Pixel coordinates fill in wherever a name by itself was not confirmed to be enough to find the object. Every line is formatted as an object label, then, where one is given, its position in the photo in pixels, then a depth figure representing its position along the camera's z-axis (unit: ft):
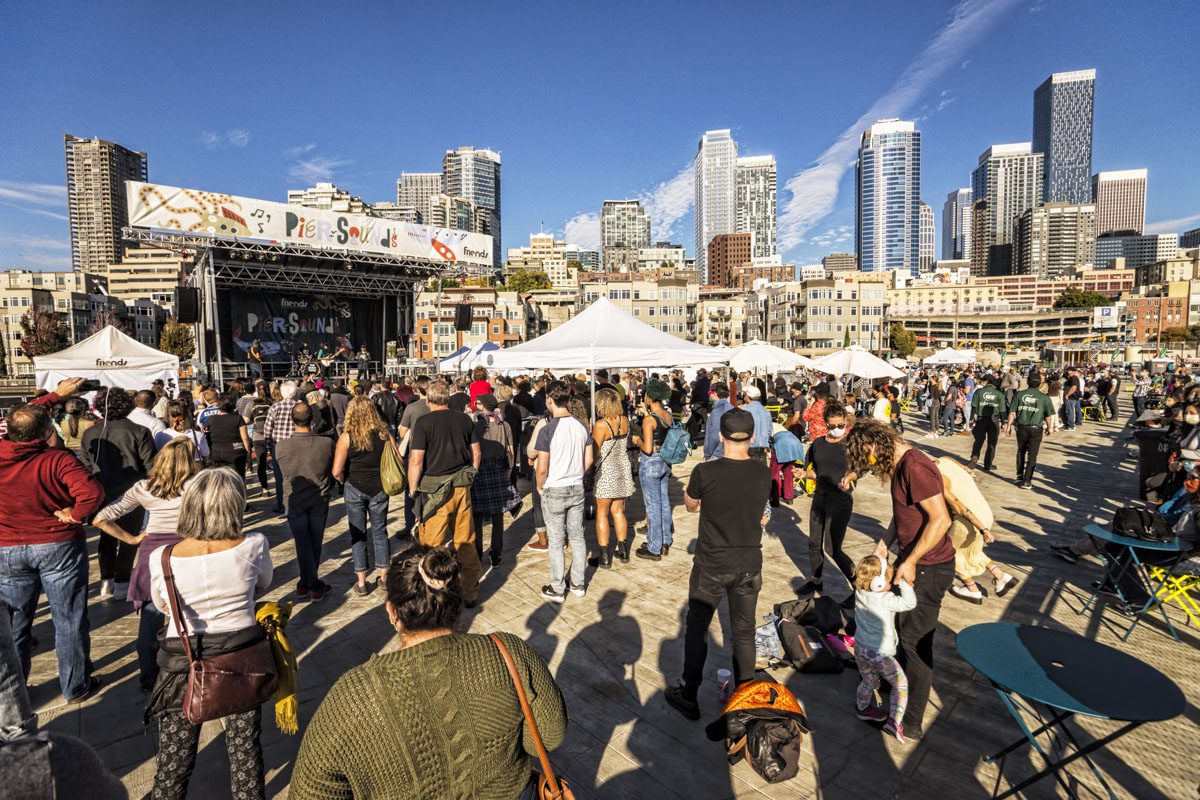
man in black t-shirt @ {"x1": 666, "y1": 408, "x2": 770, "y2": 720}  11.03
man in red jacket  11.24
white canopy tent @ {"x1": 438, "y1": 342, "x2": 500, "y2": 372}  55.52
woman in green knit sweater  4.98
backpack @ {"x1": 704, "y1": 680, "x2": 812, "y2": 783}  9.75
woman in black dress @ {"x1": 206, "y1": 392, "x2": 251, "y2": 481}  24.26
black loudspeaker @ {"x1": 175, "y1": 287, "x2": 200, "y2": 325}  67.40
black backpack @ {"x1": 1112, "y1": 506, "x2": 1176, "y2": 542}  15.67
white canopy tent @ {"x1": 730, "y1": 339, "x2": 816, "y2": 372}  48.21
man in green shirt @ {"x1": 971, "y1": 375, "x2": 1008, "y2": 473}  34.50
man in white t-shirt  16.66
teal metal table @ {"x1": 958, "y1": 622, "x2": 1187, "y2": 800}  7.72
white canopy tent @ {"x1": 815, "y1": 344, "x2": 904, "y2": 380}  36.29
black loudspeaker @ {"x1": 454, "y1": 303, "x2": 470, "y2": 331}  89.76
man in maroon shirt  10.69
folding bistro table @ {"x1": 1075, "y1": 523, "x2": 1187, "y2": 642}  15.10
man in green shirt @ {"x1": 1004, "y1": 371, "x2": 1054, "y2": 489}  31.17
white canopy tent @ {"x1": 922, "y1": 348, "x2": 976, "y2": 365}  65.68
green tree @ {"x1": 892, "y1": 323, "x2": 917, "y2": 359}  317.01
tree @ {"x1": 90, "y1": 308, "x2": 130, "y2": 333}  260.79
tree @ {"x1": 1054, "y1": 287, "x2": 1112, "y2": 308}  369.71
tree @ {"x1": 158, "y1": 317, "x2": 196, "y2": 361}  245.45
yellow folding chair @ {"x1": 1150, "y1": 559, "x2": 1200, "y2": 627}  14.89
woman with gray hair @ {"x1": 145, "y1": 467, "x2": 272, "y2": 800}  8.07
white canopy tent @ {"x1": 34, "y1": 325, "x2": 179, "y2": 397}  41.65
